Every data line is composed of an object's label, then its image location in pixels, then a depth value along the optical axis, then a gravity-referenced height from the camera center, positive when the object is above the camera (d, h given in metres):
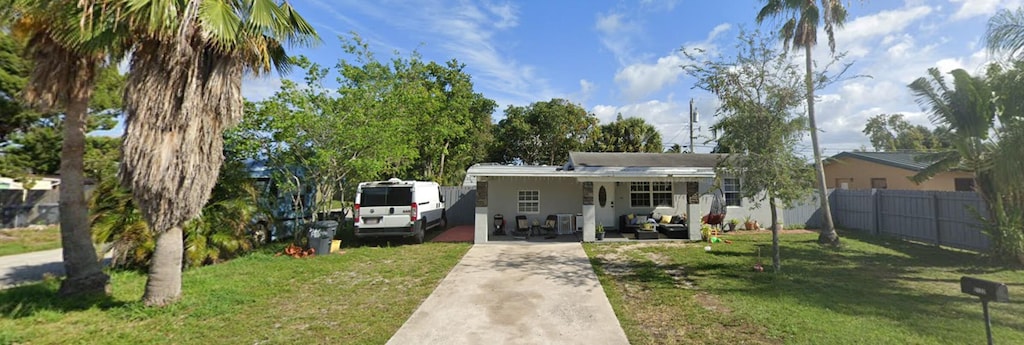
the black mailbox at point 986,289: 3.08 -0.79
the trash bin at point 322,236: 9.88 -1.00
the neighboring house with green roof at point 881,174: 15.95 +0.91
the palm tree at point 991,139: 7.32 +1.09
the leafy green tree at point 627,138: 29.08 +4.35
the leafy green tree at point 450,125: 17.81 +3.83
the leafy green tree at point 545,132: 28.25 +4.77
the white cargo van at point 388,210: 10.84 -0.37
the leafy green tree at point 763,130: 7.24 +1.24
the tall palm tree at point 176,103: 5.05 +1.29
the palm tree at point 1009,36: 6.07 +2.52
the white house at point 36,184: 13.14 +0.52
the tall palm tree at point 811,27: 10.95 +4.91
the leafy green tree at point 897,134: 34.47 +5.90
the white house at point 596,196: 13.40 -0.03
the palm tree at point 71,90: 5.14 +1.59
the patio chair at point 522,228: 13.31 -1.10
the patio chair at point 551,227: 13.31 -1.07
